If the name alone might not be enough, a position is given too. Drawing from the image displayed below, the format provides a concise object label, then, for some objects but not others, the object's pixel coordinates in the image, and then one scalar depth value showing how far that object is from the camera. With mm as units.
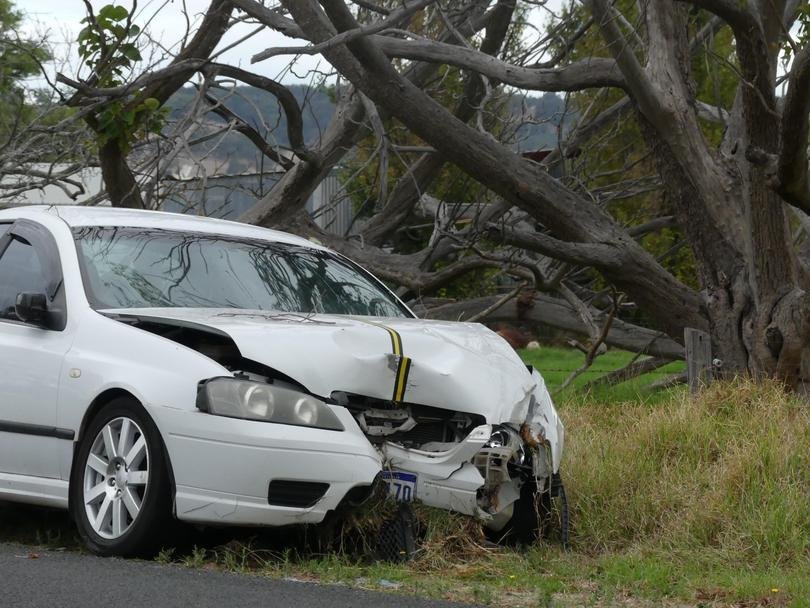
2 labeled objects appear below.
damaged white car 10922
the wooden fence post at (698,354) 20469
